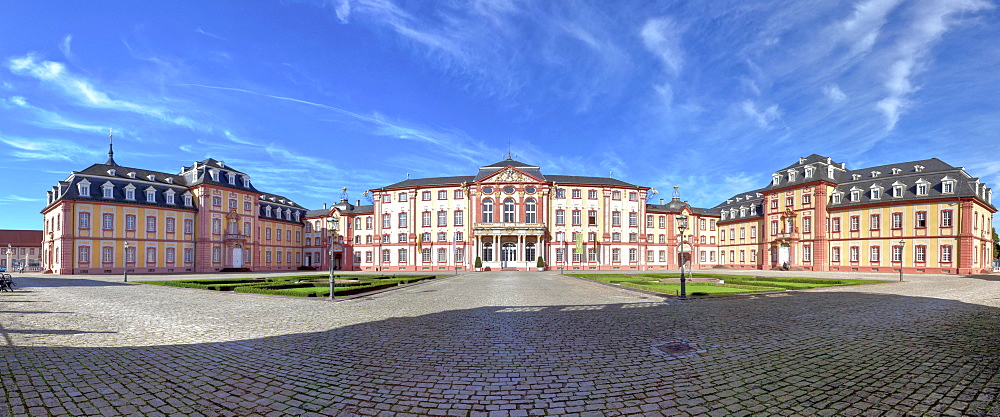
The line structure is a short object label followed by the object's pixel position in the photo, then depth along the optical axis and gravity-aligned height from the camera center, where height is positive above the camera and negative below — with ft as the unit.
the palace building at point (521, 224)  172.04 -0.08
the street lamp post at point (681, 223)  77.74 +0.21
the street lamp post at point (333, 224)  69.56 -0.14
